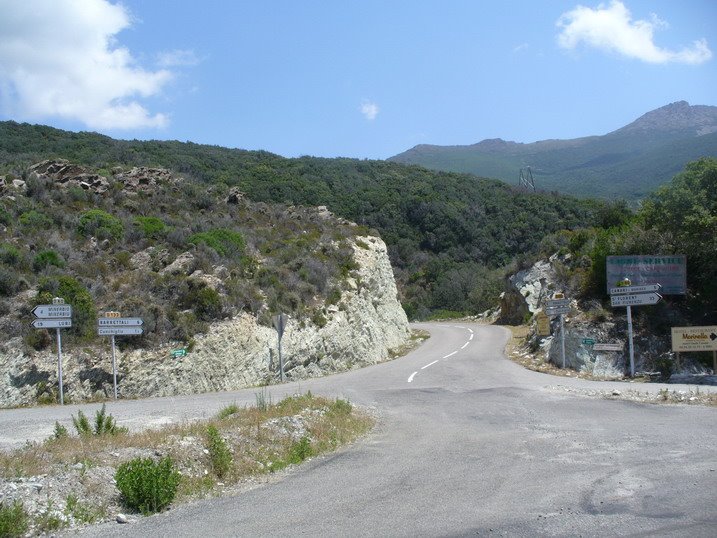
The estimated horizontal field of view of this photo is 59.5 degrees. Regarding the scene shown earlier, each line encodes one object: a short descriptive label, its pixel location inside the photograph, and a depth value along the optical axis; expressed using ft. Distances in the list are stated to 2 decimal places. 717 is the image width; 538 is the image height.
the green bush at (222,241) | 85.56
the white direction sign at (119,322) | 57.82
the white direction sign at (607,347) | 65.03
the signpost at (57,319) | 54.85
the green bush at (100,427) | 33.53
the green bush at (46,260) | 73.72
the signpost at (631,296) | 61.57
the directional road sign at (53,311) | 54.85
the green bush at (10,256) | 72.18
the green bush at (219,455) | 28.02
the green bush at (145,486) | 23.53
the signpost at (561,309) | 68.39
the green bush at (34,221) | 88.12
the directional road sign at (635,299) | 61.62
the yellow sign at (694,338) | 57.77
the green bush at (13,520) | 20.15
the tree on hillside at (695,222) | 71.72
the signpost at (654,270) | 73.41
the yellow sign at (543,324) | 80.02
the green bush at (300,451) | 31.57
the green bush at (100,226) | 86.94
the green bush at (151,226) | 89.66
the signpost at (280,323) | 64.03
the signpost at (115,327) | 57.72
